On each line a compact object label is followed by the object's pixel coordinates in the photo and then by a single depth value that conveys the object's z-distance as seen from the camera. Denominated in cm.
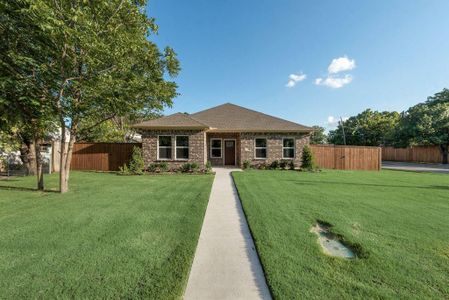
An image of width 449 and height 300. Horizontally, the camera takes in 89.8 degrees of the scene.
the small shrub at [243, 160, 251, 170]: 1497
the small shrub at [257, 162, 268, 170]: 1520
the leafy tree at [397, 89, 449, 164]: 2505
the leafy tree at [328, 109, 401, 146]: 3180
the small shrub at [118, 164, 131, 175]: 1262
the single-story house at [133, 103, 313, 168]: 1383
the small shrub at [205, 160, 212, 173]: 1331
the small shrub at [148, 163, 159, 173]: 1362
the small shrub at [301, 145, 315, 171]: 1452
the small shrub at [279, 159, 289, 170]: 1526
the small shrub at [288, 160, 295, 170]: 1520
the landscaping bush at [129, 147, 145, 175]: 1281
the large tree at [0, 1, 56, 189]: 582
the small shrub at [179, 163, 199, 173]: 1341
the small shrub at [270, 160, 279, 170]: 1525
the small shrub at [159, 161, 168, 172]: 1353
